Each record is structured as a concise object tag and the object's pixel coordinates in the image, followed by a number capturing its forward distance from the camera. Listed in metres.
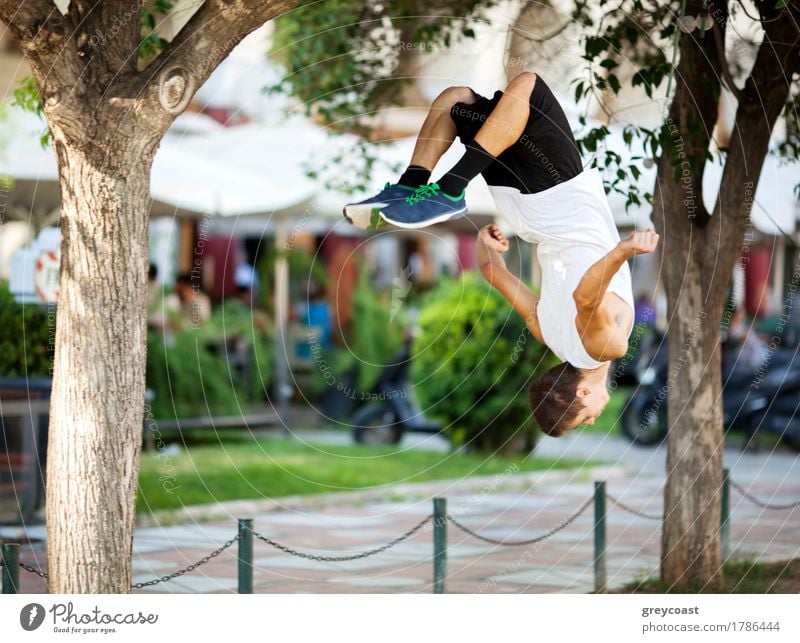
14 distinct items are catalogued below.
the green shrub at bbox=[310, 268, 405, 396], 30.50
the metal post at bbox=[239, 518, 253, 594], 12.64
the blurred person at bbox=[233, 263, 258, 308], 34.01
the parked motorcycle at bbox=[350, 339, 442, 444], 27.33
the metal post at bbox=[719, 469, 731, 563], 16.56
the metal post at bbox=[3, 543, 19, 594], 11.32
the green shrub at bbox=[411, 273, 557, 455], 24.53
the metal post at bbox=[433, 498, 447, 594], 13.98
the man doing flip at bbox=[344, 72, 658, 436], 10.58
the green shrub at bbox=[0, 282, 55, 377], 18.55
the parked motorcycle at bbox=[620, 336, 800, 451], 26.75
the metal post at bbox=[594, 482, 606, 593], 15.48
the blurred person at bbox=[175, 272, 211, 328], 27.27
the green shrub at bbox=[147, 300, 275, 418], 24.83
